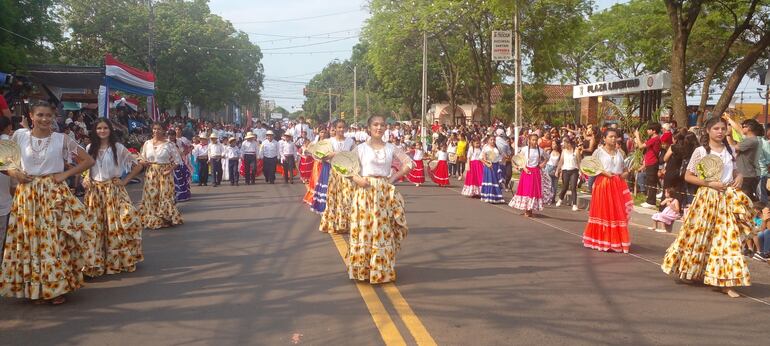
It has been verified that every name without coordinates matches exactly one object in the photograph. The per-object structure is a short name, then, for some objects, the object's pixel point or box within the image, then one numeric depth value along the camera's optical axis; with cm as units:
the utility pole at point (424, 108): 3781
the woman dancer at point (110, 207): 804
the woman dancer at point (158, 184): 1207
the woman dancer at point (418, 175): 2250
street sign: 2395
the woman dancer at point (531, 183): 1389
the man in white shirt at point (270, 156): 2243
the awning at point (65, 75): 2175
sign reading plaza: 2395
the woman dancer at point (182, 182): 1670
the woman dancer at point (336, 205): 1129
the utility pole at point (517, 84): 2341
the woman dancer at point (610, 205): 988
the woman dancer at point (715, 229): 703
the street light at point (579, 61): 4646
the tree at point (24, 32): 2328
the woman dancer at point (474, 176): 1834
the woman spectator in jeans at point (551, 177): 1667
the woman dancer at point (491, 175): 1688
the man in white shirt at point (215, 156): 2175
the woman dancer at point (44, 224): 652
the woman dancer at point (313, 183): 1400
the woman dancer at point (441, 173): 2245
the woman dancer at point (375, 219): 732
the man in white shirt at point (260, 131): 2845
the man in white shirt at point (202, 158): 2198
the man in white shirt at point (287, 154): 2231
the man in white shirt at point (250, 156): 2236
